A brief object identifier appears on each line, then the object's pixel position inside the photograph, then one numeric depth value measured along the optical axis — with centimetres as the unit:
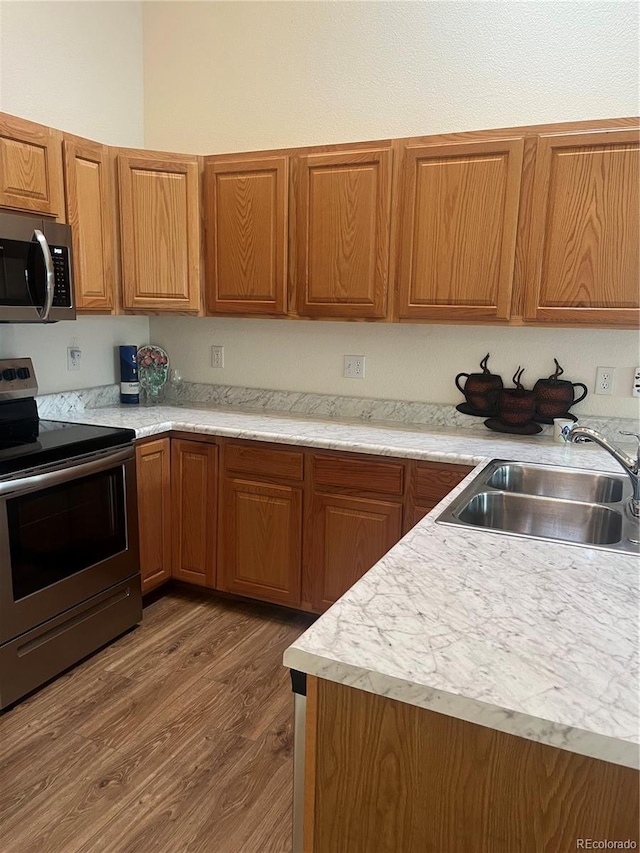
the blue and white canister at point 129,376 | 328
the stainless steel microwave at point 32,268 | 227
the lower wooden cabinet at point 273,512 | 253
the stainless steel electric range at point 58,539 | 213
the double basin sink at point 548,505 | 176
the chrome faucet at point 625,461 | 166
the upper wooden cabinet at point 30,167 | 231
